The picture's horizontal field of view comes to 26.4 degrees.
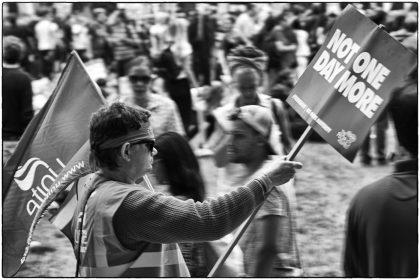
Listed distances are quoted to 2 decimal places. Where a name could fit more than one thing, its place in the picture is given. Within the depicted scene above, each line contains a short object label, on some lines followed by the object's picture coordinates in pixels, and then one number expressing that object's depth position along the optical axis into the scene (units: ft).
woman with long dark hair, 13.26
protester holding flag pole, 9.87
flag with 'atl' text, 14.29
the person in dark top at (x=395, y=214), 11.77
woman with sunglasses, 21.42
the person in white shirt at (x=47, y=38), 43.34
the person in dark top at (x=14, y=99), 24.88
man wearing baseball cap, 15.40
